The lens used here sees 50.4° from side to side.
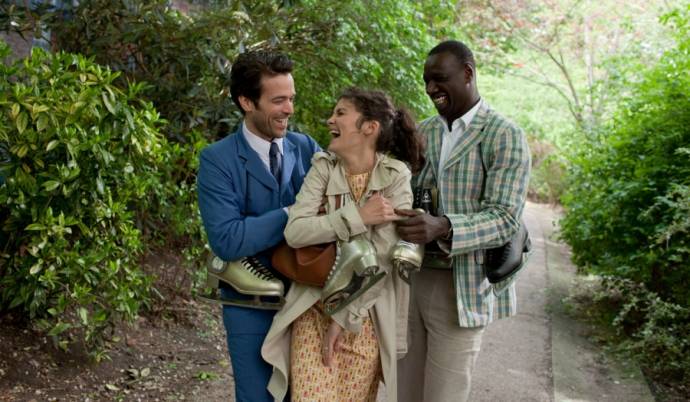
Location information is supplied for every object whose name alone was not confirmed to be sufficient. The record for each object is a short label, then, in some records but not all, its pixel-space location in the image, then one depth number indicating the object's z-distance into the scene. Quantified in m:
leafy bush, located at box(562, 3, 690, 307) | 5.71
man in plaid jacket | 2.70
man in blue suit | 2.60
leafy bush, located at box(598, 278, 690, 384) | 5.25
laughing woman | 2.54
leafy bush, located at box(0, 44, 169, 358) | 3.74
